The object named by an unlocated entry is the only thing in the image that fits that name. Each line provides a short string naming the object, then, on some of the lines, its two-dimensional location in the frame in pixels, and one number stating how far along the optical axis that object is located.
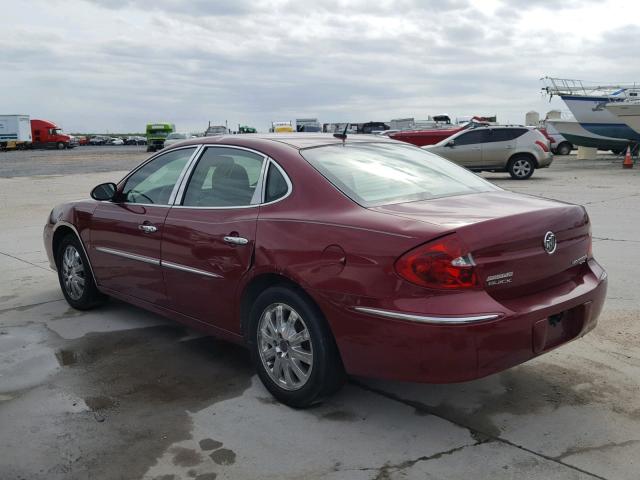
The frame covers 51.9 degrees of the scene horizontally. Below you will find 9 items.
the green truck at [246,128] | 63.64
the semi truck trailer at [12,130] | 64.62
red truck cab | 69.00
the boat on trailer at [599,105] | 28.33
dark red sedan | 3.14
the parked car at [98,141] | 90.25
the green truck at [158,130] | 58.19
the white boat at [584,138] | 29.36
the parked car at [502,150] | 19.62
